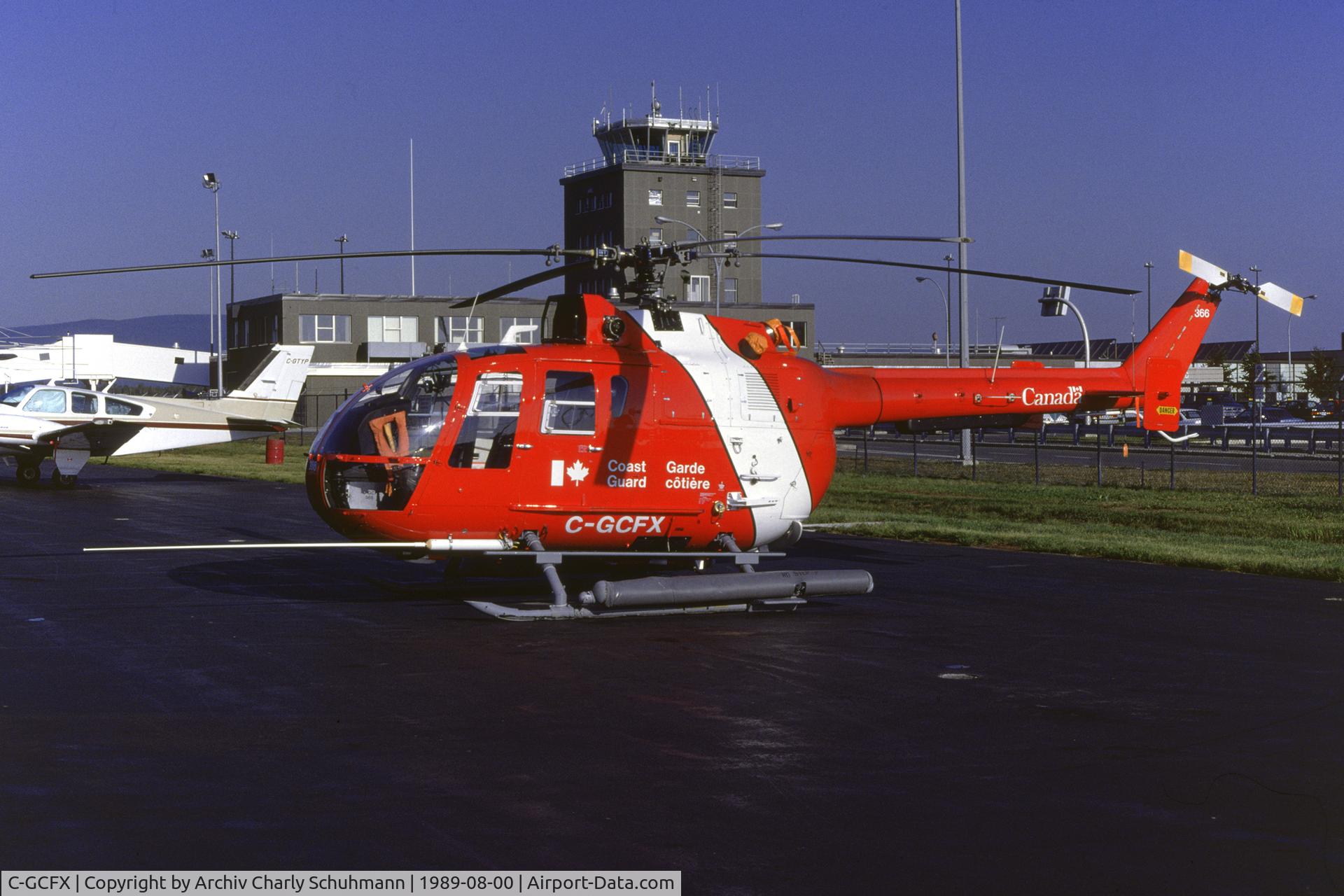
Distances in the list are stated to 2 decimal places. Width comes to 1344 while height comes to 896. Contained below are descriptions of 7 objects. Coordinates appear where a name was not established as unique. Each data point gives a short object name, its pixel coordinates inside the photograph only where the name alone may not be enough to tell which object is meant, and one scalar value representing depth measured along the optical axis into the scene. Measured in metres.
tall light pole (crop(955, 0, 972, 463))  36.97
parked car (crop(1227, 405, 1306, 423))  74.12
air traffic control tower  93.94
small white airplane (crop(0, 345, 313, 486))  33.66
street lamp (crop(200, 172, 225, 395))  81.06
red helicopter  13.48
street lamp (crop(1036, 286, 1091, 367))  43.72
